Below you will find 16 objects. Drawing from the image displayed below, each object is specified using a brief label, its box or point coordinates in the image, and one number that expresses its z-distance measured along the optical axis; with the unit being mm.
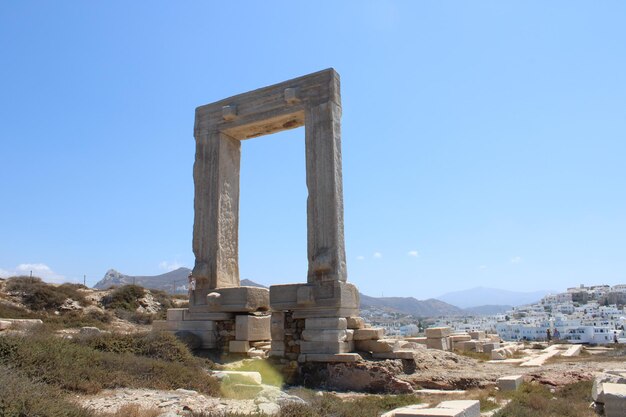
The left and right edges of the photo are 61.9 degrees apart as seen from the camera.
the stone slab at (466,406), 5770
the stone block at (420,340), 15514
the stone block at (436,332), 15070
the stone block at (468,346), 16844
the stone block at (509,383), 8648
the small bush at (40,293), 23969
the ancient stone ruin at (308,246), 10539
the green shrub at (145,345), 8820
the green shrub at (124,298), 26175
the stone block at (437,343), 14695
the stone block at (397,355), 10070
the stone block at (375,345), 10211
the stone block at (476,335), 20016
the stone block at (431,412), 5344
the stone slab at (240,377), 7965
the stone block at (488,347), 16875
